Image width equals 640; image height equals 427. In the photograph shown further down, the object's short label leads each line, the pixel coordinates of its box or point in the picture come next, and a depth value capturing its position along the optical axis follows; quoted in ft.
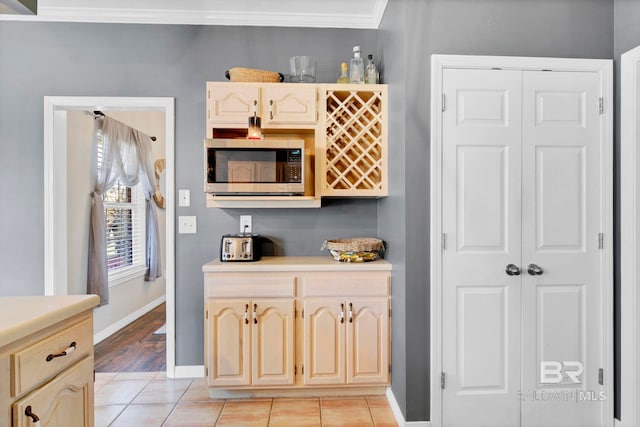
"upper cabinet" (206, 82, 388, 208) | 8.00
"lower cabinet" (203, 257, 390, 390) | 7.58
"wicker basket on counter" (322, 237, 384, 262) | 7.99
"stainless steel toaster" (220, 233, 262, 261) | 8.08
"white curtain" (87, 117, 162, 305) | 11.14
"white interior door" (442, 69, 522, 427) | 6.42
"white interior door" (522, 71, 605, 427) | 6.51
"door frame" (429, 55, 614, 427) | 6.41
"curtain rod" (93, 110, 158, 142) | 11.36
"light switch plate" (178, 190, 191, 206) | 9.00
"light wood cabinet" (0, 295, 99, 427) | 3.23
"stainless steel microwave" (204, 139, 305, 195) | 7.65
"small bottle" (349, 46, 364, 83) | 8.36
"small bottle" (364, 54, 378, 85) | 8.35
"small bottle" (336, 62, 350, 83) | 8.46
